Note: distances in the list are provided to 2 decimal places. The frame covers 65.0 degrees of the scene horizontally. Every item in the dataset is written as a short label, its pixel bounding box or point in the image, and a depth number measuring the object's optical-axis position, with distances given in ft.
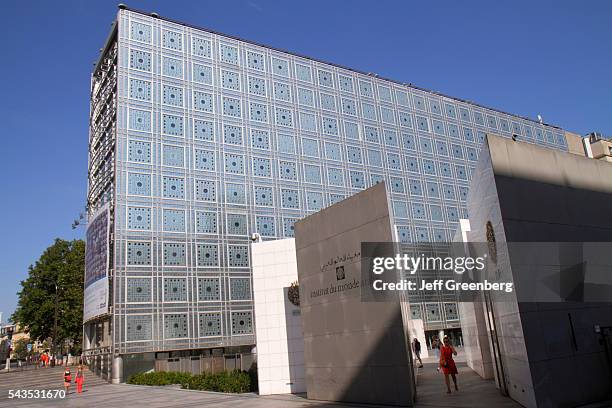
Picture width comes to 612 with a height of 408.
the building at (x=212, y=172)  122.31
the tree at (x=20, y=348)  362.86
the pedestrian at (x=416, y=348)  93.31
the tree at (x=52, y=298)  176.65
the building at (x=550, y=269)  37.68
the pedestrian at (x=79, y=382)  94.50
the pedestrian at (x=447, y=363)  51.49
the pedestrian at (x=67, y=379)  89.94
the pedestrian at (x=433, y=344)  162.84
